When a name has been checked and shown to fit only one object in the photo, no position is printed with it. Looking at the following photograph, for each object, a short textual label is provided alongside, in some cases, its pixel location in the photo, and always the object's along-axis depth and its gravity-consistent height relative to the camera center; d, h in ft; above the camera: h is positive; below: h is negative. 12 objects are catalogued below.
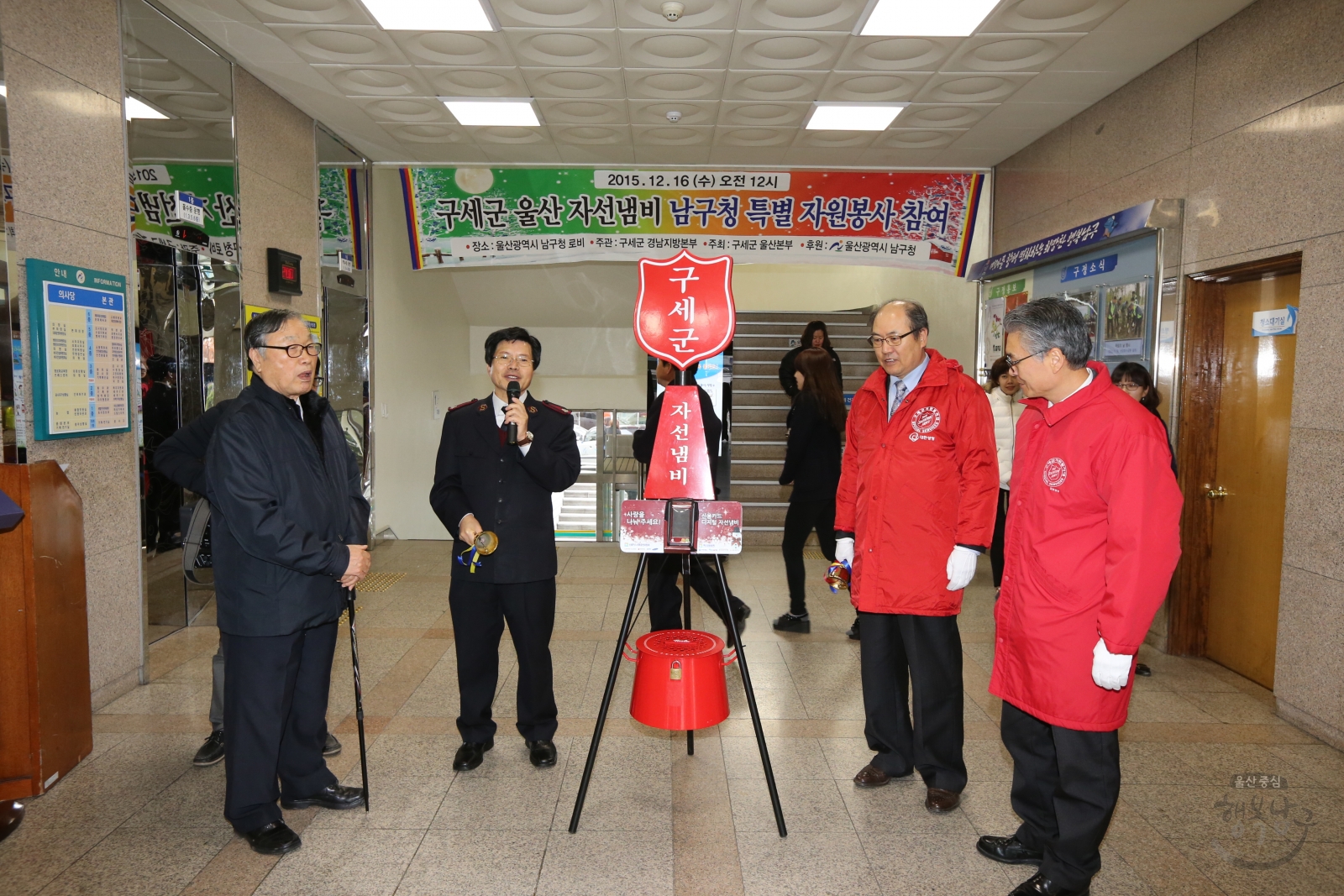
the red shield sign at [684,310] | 8.55 +0.80
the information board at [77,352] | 10.30 +0.37
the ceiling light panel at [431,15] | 13.10 +5.99
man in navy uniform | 9.58 -1.68
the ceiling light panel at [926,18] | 12.96 +6.02
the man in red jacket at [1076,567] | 6.47 -1.45
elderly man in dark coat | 7.73 -1.66
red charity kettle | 8.17 -3.00
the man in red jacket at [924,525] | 8.87 -1.48
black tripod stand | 8.18 -3.11
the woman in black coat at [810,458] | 15.74 -1.35
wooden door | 12.73 -1.47
